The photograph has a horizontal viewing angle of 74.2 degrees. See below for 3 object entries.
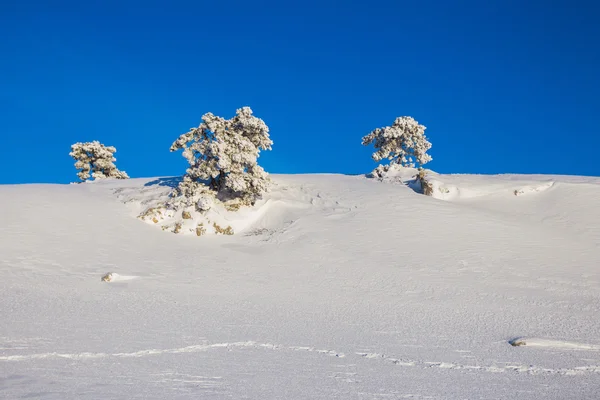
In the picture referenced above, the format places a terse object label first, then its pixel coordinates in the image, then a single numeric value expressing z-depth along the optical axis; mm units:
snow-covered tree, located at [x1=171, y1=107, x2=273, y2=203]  25391
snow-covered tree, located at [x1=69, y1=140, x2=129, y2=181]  43719
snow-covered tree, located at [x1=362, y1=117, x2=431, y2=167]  38281
